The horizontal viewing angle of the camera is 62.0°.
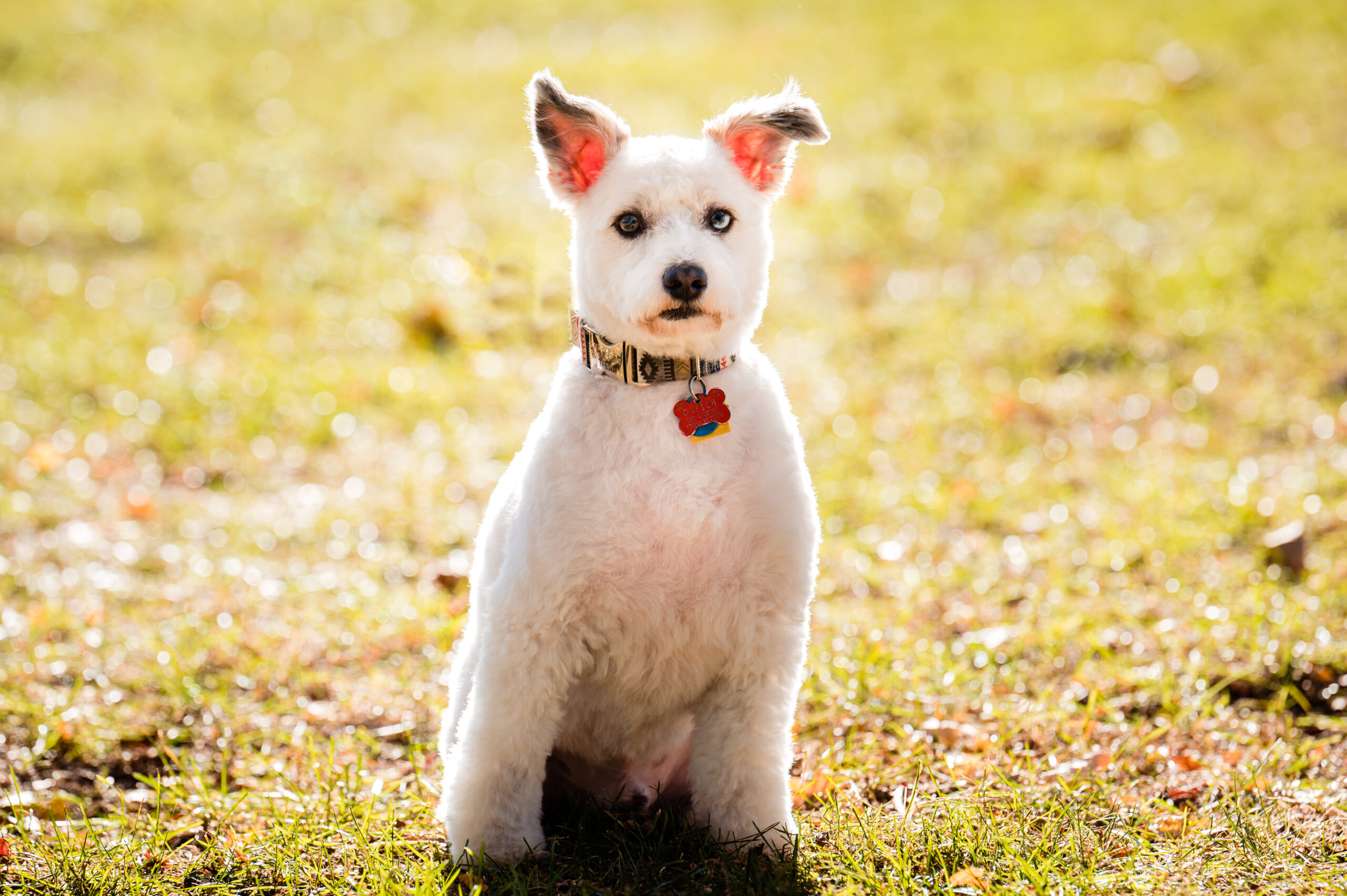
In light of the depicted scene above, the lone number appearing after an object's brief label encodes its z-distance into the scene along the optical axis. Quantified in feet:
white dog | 9.71
